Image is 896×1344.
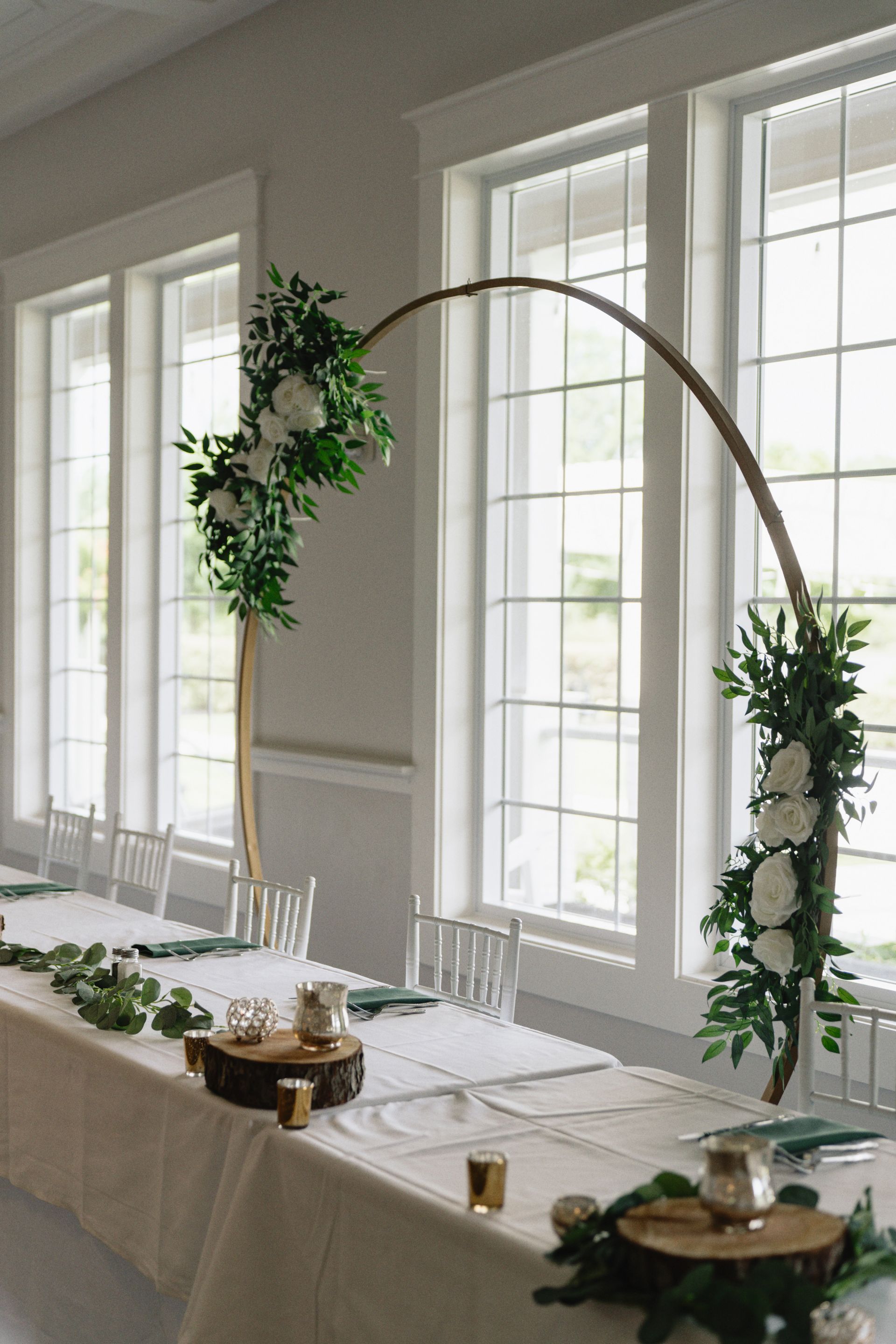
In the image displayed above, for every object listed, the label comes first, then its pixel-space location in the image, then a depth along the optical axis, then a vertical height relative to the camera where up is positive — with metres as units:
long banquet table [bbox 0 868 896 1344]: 1.90 -0.85
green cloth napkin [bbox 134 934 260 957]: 3.49 -0.79
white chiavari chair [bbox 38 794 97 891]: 5.09 -0.77
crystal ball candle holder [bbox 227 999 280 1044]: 2.50 -0.70
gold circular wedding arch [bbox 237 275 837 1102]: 3.12 +0.62
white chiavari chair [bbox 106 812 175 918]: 4.51 -0.77
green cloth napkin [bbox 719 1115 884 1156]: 2.17 -0.79
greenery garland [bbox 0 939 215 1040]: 2.79 -0.77
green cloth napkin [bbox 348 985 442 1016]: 3.03 -0.80
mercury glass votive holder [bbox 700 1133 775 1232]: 1.68 -0.67
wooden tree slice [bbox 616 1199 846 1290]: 1.60 -0.72
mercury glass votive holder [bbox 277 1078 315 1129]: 2.23 -0.76
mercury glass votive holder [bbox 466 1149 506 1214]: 1.89 -0.75
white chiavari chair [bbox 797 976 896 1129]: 2.58 -0.78
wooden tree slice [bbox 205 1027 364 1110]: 2.35 -0.75
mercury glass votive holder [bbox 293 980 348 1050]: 2.46 -0.68
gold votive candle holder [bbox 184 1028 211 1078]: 2.52 -0.77
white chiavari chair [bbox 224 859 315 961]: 3.79 -0.78
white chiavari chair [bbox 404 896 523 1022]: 3.23 -0.79
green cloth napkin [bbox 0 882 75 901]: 4.30 -0.79
